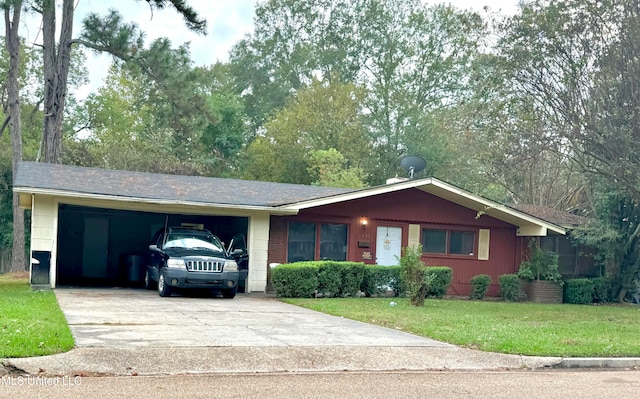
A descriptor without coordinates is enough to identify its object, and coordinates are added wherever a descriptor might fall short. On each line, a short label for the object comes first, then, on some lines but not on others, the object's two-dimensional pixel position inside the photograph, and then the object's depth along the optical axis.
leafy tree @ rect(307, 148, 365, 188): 38.06
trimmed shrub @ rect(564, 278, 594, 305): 23.66
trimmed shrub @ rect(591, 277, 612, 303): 24.02
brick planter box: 23.47
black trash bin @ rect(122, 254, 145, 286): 23.33
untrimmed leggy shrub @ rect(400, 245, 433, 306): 17.78
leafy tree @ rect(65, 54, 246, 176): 27.23
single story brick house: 18.47
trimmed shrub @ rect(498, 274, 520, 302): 23.19
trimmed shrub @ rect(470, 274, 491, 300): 22.84
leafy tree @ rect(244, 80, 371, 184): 42.88
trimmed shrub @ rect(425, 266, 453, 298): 20.53
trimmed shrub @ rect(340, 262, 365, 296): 19.61
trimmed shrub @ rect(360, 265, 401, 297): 20.33
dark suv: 16.73
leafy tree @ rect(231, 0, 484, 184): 47.47
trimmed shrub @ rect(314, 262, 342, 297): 19.11
